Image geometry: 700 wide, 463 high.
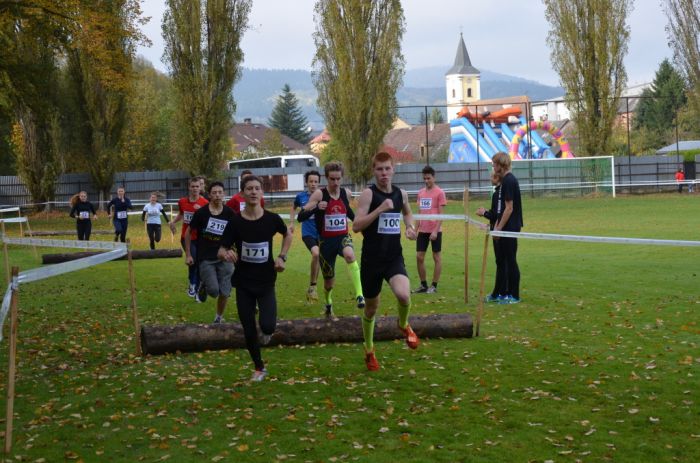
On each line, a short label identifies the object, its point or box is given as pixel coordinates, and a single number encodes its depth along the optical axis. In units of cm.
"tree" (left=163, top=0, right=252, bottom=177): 4869
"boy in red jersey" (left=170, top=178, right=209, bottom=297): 1470
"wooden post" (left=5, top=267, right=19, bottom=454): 684
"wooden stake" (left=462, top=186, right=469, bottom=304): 1344
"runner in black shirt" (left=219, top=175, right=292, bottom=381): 900
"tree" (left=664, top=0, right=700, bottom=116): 5334
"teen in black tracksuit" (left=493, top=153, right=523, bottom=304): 1338
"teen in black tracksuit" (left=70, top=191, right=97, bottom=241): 2715
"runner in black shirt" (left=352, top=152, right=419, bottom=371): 907
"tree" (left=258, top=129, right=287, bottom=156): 10206
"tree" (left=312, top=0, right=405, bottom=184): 5112
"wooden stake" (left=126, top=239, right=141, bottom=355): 1009
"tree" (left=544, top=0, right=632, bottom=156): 5425
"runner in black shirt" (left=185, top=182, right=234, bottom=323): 1224
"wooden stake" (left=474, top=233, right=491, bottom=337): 1047
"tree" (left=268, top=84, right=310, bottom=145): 13000
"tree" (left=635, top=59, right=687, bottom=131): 9850
